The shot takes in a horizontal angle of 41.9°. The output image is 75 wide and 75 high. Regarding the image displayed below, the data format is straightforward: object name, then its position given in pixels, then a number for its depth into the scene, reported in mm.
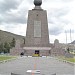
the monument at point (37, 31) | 35281
